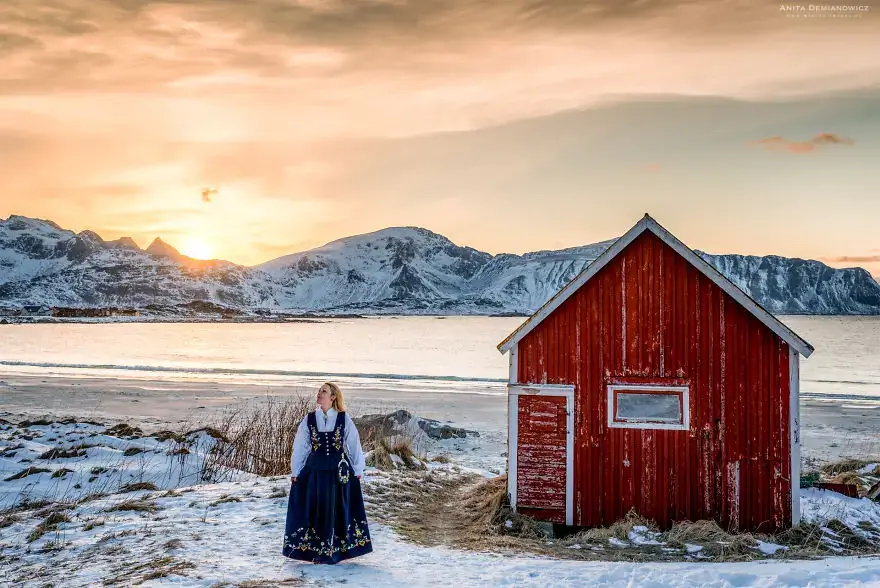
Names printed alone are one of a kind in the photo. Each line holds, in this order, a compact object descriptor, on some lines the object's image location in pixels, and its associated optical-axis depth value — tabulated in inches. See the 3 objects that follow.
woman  362.6
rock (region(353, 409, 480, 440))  883.4
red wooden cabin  482.6
